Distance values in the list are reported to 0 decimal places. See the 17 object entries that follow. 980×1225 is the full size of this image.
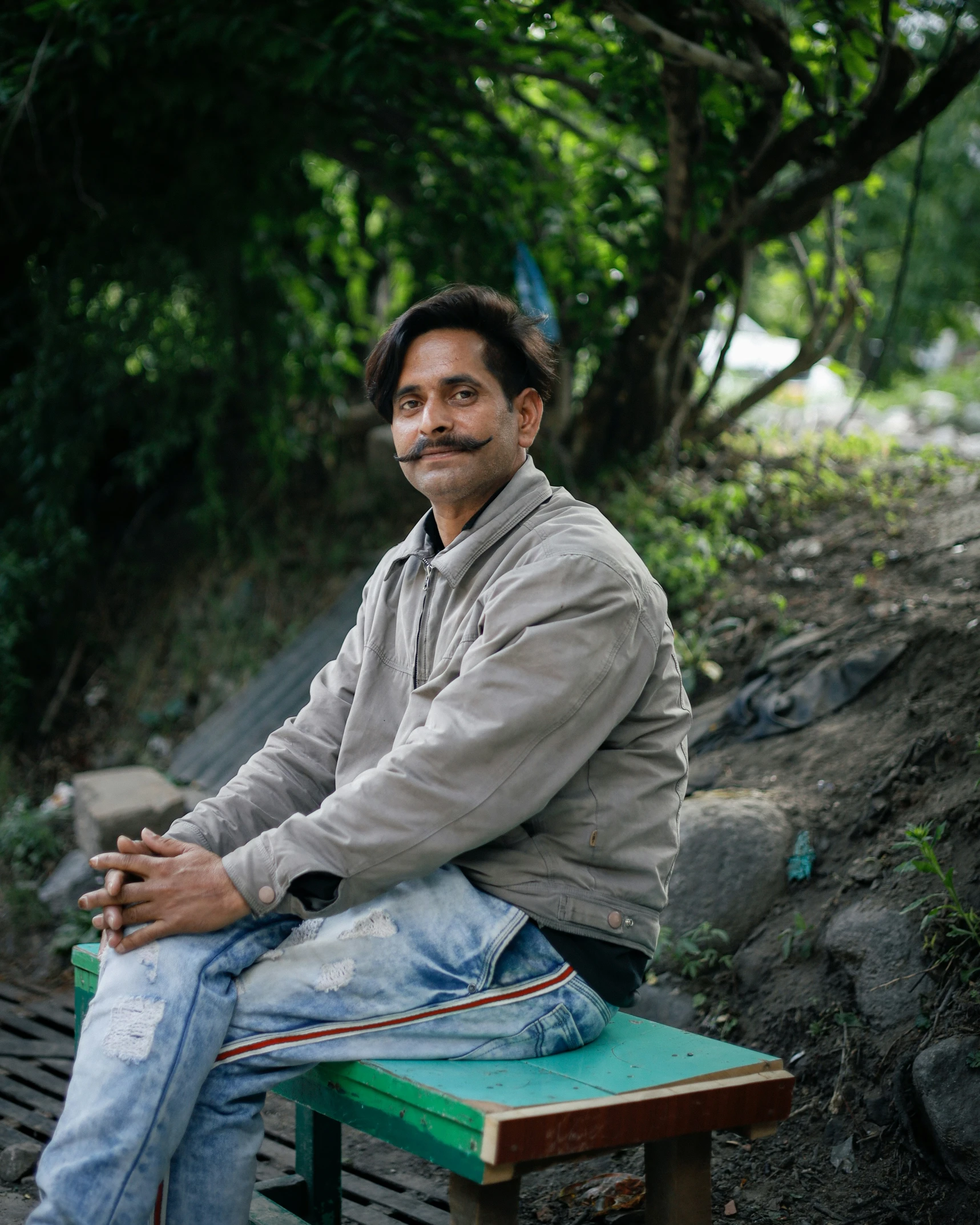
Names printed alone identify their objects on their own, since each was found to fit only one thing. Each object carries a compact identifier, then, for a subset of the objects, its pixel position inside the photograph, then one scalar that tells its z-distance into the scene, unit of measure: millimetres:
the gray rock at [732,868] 3393
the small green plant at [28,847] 5129
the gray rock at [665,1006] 3271
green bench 1764
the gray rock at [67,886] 4859
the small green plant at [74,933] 4617
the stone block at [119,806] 4766
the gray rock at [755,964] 3219
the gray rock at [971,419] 9524
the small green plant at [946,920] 2730
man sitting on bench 1905
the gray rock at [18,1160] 2889
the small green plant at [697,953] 3314
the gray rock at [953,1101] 2443
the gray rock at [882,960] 2805
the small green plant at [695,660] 4539
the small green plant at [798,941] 3152
